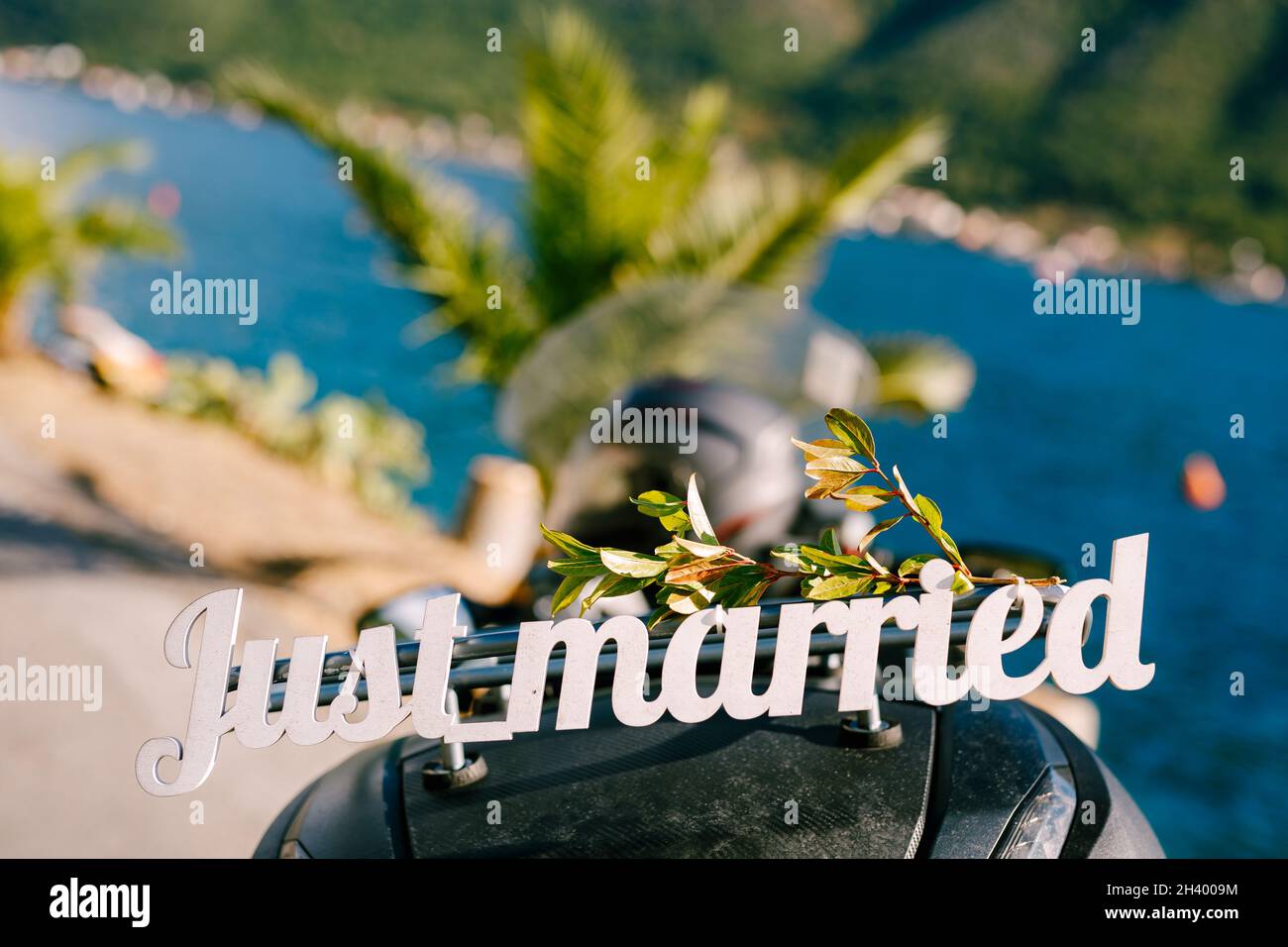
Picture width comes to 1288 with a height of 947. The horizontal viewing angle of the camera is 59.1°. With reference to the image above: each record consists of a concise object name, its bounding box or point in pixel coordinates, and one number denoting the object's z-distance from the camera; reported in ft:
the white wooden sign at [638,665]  4.47
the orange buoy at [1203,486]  70.44
